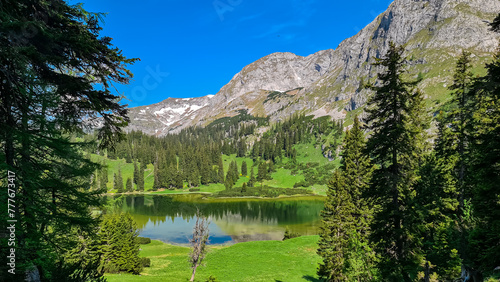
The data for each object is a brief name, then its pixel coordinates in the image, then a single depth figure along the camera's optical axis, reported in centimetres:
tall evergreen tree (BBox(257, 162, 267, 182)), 17051
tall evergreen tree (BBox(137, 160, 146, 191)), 15025
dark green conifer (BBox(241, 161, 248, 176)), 18490
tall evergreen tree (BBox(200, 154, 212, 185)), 16654
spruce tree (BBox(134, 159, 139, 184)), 15800
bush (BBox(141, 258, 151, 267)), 3746
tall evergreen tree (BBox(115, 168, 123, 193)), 14001
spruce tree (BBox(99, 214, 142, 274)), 3152
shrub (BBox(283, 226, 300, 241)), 5774
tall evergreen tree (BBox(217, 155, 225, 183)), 17112
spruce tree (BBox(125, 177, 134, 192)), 14462
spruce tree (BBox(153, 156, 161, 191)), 15295
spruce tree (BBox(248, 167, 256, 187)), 16098
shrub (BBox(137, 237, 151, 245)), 5504
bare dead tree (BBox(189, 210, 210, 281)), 2961
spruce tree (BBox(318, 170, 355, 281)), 2297
